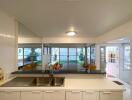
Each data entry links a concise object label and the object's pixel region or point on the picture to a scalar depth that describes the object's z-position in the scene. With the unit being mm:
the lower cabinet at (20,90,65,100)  1314
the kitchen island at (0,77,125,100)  1303
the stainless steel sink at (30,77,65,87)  1698
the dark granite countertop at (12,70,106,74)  1805
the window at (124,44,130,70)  4428
